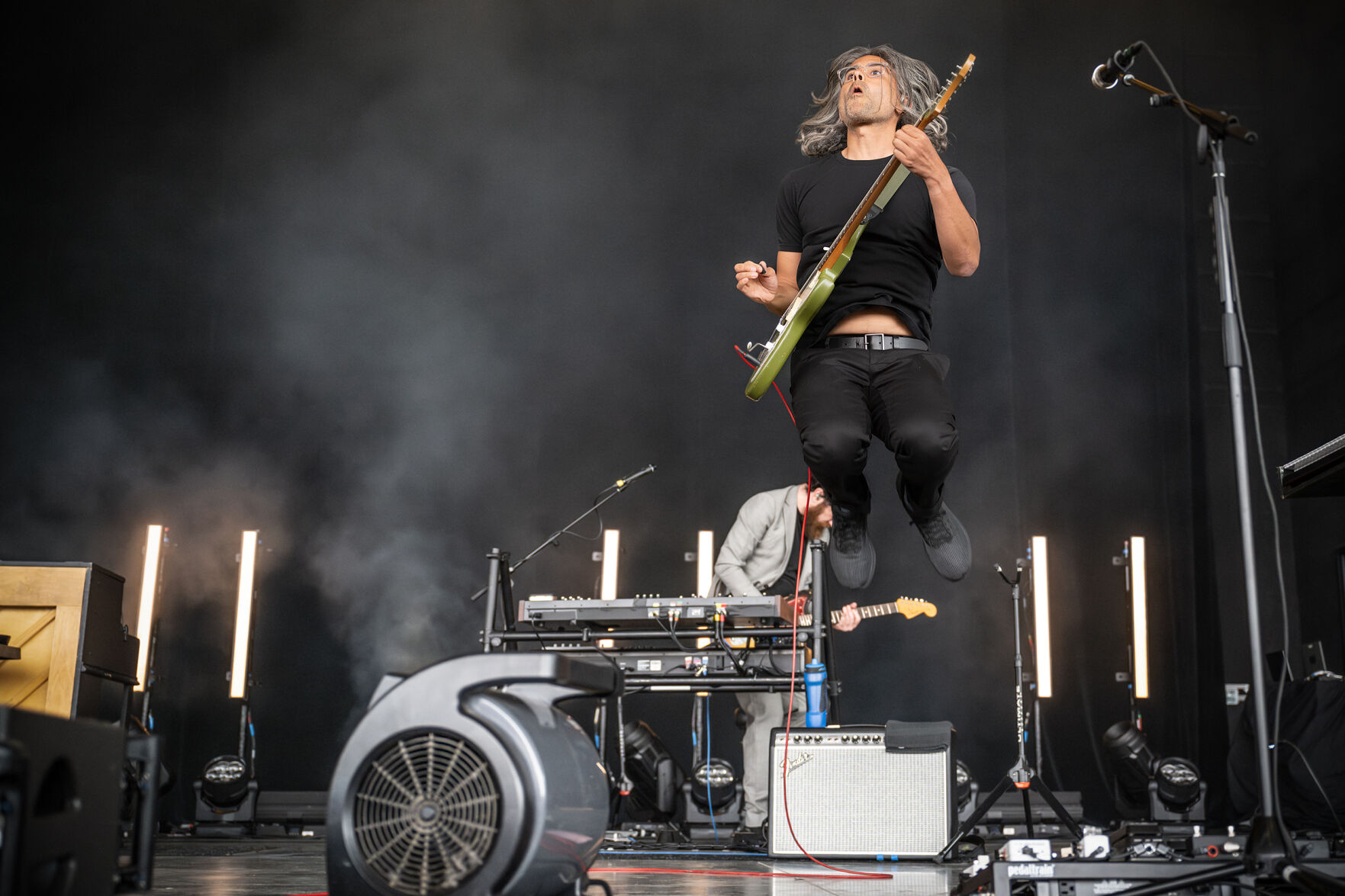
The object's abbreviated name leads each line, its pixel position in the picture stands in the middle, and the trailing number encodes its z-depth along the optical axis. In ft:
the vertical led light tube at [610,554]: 17.65
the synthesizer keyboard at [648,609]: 11.81
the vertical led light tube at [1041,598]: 17.01
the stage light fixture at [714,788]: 15.71
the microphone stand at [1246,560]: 5.08
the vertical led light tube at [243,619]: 17.02
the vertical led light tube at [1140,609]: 16.92
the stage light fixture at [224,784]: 16.17
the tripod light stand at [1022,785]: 12.50
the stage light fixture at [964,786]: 14.70
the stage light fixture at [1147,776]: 15.70
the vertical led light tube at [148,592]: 16.88
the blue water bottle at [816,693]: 10.99
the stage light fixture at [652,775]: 15.93
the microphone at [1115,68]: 6.43
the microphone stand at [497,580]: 12.41
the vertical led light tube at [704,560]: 18.05
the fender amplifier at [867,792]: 9.95
